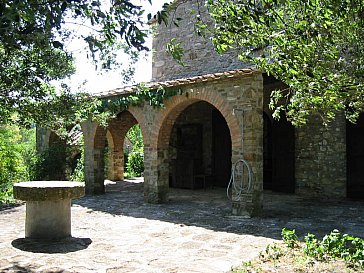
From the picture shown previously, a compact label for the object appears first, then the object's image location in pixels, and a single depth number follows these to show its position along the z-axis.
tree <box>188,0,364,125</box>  3.87
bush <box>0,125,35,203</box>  11.92
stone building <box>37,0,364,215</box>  7.93
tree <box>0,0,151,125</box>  3.08
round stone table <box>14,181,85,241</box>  5.71
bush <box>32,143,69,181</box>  13.80
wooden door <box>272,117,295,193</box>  11.30
